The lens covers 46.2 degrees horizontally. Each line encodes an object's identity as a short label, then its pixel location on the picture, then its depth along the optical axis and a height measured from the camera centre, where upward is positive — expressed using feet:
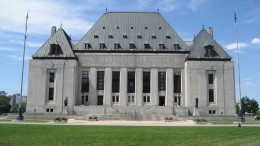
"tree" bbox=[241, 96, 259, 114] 379.14 -4.00
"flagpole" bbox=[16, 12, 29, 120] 161.72 -8.02
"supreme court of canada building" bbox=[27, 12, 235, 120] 225.97 +21.79
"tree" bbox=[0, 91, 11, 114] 338.13 -3.08
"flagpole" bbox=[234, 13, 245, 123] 157.11 -7.87
